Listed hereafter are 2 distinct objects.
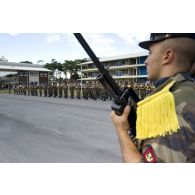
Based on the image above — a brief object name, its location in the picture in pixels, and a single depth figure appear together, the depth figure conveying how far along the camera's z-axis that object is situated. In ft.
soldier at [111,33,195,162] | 2.19
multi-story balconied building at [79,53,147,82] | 76.18
